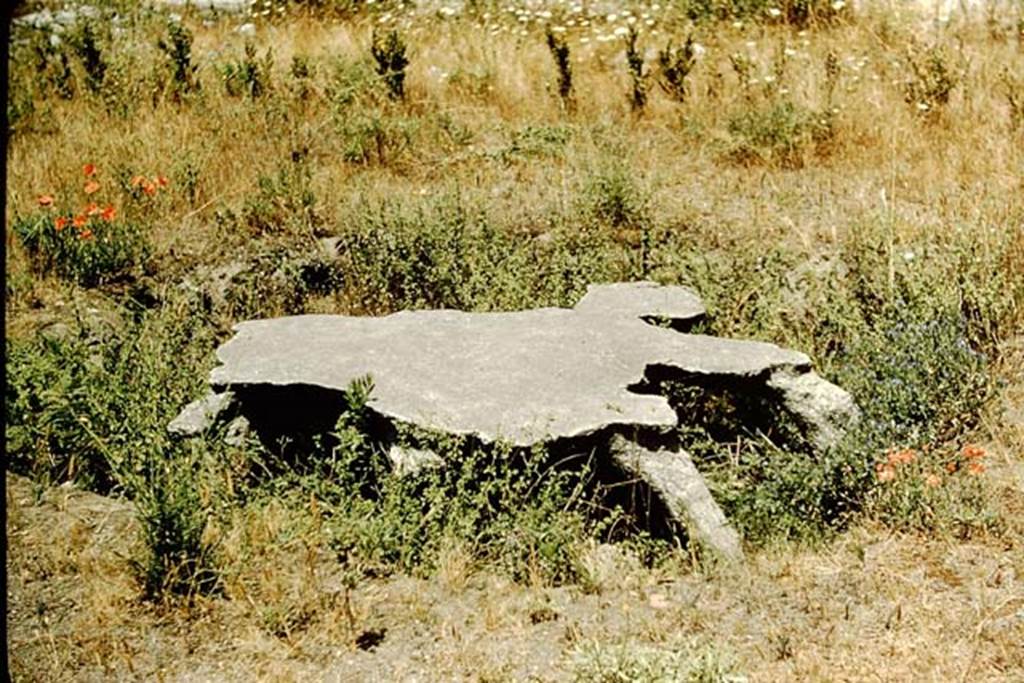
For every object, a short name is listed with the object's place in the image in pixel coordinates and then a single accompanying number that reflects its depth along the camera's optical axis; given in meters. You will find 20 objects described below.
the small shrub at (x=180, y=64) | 9.20
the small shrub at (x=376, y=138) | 8.12
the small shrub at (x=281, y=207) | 7.25
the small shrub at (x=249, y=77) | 9.07
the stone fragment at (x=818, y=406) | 5.02
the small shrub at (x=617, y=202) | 6.97
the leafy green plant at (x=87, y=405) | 5.00
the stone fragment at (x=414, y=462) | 4.55
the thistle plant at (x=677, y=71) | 8.70
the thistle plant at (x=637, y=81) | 8.58
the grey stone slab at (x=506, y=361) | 4.63
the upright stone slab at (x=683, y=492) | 4.45
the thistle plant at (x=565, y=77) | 8.70
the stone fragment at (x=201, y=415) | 5.02
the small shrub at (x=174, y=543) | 4.17
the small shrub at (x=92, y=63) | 9.24
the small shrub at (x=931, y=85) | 8.16
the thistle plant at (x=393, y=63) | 8.94
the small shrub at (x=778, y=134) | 7.83
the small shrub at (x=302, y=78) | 9.10
